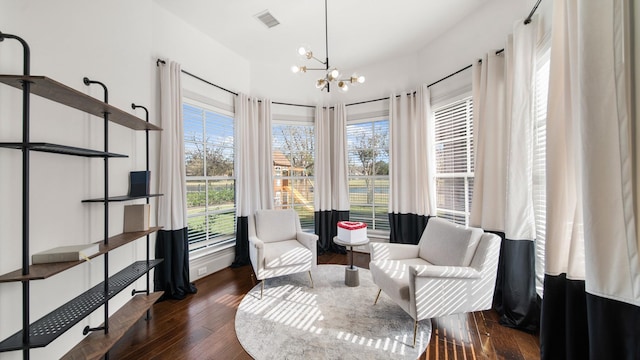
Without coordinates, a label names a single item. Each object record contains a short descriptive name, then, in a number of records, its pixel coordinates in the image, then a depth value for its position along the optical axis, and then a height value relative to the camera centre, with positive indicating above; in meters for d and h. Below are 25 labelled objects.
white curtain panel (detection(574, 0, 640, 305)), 0.91 +0.10
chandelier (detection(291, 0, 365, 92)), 2.25 +1.08
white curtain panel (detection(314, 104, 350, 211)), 4.12 +0.29
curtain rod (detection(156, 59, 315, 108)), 2.65 +1.35
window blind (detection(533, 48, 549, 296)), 2.00 +0.16
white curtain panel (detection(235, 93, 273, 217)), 3.56 +0.41
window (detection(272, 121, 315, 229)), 4.19 +0.23
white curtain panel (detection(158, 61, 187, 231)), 2.64 +0.35
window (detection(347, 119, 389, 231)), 4.06 +0.16
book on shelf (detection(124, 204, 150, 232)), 2.16 -0.31
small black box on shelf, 2.22 +0.00
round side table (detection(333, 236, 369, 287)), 2.85 -1.12
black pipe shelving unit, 1.22 -0.59
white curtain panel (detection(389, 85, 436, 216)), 3.38 +0.40
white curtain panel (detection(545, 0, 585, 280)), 1.18 +0.12
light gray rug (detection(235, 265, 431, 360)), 1.80 -1.27
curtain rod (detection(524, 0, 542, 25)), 1.83 +1.35
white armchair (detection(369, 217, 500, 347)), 1.87 -0.82
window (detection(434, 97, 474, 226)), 2.95 +0.28
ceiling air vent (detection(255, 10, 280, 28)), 2.75 +1.94
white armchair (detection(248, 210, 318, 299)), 2.70 -0.81
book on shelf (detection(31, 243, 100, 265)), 1.40 -0.43
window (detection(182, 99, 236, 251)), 3.13 +0.12
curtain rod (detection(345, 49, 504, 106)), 2.37 +1.34
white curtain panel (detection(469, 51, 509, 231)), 2.32 +0.40
